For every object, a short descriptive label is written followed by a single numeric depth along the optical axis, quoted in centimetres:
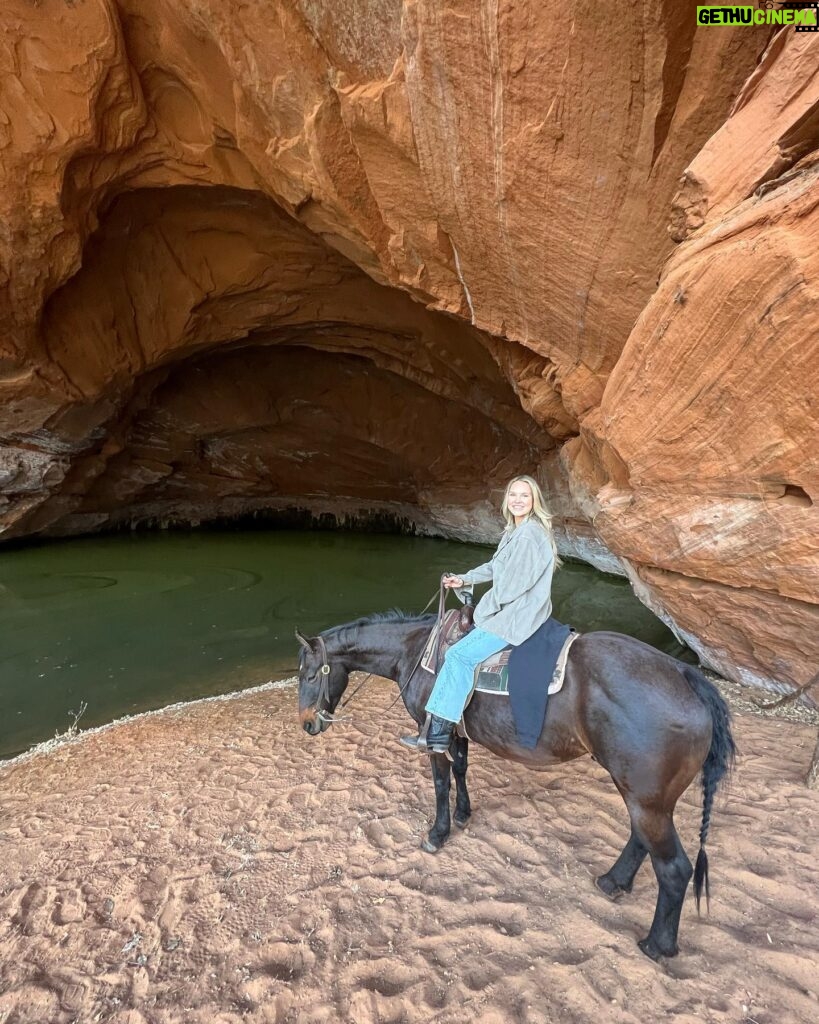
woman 279
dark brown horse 235
